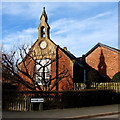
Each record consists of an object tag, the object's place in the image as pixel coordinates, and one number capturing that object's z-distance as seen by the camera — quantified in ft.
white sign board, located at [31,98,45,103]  44.52
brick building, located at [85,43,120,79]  86.74
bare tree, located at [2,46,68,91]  58.90
